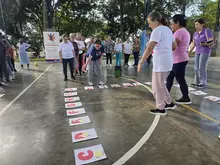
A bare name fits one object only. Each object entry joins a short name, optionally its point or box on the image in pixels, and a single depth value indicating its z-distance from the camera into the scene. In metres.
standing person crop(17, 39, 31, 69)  10.43
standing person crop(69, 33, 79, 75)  7.38
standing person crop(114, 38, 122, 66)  10.20
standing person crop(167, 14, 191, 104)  3.64
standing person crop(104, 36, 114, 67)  10.30
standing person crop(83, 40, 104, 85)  5.81
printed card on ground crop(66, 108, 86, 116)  3.67
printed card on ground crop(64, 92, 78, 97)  5.11
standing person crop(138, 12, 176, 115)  2.94
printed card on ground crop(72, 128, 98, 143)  2.70
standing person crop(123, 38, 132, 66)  10.66
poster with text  13.62
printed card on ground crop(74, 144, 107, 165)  2.22
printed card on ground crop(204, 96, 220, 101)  4.40
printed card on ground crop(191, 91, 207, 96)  4.81
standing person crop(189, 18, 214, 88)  4.95
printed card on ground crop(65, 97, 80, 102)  4.58
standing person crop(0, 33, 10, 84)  6.33
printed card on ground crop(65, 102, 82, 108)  4.14
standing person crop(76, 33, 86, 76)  8.12
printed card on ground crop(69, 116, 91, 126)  3.26
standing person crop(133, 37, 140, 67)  10.65
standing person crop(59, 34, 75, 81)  6.55
